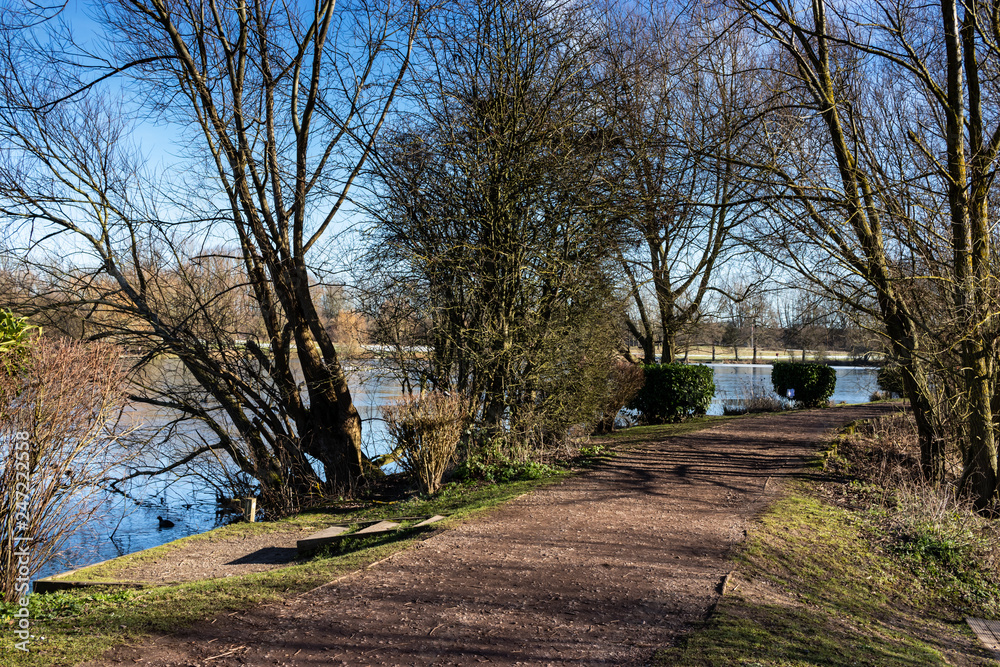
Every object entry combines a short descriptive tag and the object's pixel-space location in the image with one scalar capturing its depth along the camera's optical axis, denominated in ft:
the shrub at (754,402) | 63.52
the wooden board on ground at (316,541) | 21.15
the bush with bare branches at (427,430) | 28.73
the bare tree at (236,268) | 34.55
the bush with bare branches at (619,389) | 47.24
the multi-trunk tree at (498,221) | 31.71
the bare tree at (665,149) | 29.50
